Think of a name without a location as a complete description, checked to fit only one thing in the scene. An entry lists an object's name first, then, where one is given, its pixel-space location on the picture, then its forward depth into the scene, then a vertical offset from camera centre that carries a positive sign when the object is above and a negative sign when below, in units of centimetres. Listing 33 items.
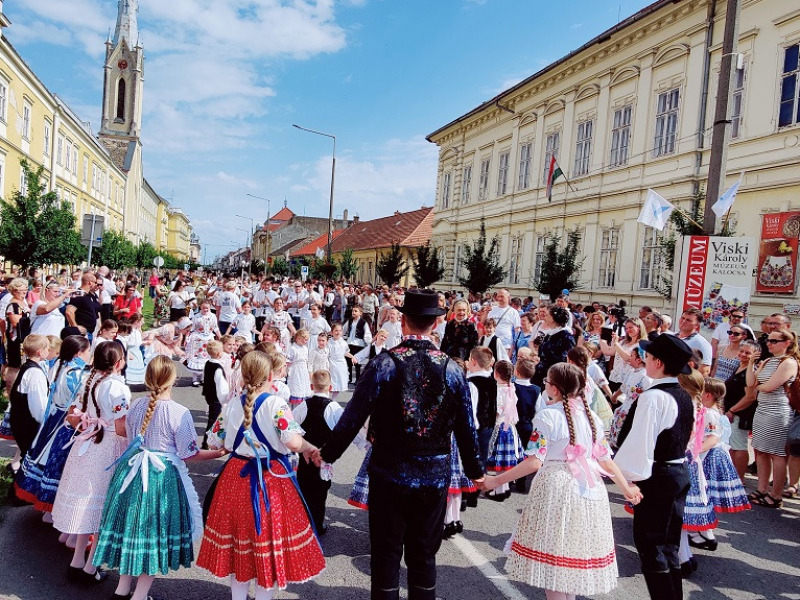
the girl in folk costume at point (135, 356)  1024 -167
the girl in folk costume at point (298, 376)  739 -132
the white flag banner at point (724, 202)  968 +174
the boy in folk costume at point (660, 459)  376 -101
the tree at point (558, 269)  1966 +83
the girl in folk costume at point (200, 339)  1124 -141
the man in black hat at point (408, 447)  330 -93
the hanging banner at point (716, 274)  984 +53
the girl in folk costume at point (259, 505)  360 -144
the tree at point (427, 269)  3008 +70
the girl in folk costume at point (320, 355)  913 -125
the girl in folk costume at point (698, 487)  483 -153
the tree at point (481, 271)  2475 +70
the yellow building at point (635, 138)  1493 +531
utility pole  963 +309
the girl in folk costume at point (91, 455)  397 -134
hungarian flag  2212 +443
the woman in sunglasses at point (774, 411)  630 -109
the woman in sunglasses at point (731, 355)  815 -66
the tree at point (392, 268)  3331 +69
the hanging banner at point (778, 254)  1420 +138
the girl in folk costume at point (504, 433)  615 -151
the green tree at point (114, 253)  3716 +37
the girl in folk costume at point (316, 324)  1095 -92
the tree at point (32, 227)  2252 +96
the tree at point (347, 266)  4388 +78
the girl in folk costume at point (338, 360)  934 -135
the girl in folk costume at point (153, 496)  365 -147
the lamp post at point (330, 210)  2889 +329
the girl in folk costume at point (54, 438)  446 -140
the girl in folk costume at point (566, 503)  359 -128
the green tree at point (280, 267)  6878 +51
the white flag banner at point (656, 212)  1188 +179
